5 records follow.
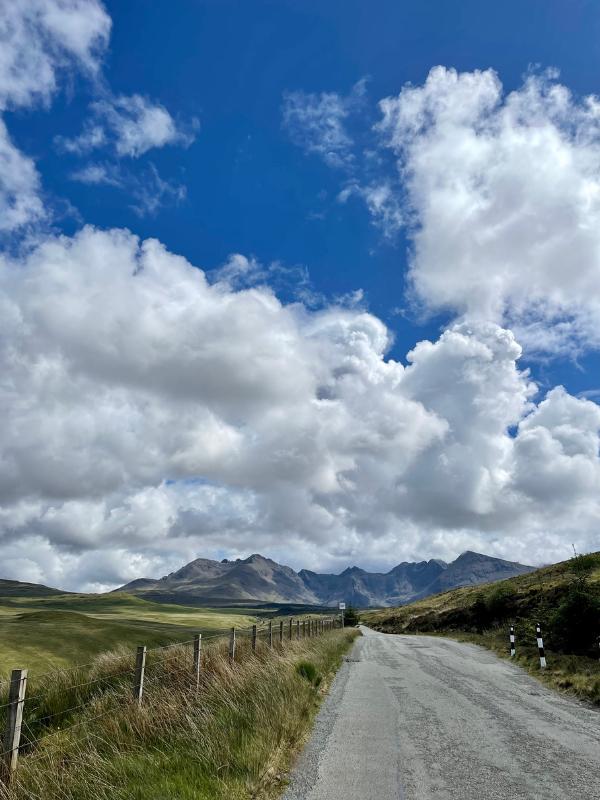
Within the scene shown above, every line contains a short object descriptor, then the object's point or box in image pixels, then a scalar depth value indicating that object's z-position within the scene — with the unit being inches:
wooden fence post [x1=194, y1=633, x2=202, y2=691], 490.3
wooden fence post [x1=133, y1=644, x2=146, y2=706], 404.2
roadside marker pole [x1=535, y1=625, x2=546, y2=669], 780.6
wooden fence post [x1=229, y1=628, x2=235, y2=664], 618.7
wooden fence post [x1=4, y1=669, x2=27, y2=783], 267.9
